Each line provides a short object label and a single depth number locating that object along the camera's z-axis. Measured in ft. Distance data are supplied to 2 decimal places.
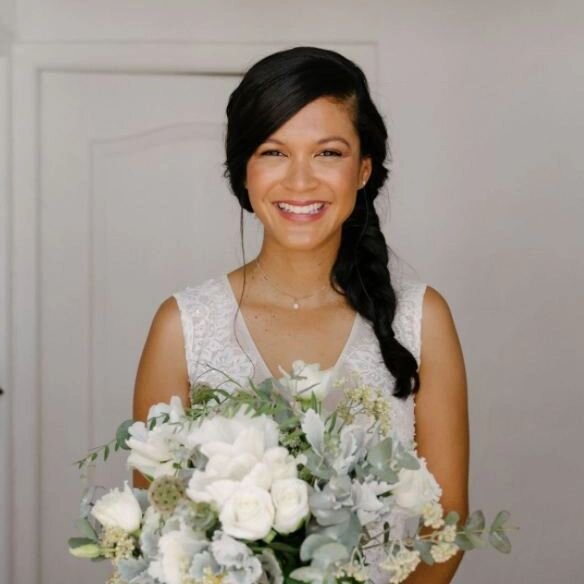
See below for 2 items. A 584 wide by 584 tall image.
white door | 10.53
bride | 6.83
